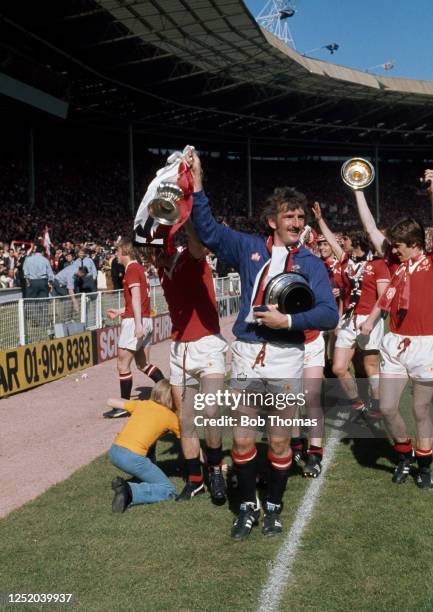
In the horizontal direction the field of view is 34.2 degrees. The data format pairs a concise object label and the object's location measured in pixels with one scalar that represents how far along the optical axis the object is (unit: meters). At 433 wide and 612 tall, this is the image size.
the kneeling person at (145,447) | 5.13
